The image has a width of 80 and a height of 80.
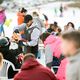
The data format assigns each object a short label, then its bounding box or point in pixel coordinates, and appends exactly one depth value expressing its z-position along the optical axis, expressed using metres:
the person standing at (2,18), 21.60
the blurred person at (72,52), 5.10
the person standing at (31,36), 12.83
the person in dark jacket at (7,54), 10.44
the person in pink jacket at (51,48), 10.21
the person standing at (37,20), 16.31
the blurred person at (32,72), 7.07
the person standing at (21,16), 19.25
